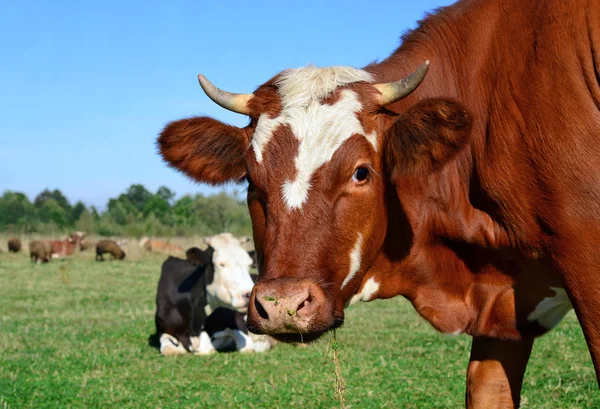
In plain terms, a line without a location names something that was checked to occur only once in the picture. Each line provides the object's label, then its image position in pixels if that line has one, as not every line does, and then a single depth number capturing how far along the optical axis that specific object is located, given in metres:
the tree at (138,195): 92.00
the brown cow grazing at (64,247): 35.64
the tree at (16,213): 47.22
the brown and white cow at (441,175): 3.46
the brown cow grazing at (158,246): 41.06
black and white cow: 9.78
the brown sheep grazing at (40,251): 31.41
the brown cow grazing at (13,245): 37.50
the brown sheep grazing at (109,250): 34.88
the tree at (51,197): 90.00
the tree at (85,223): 52.56
